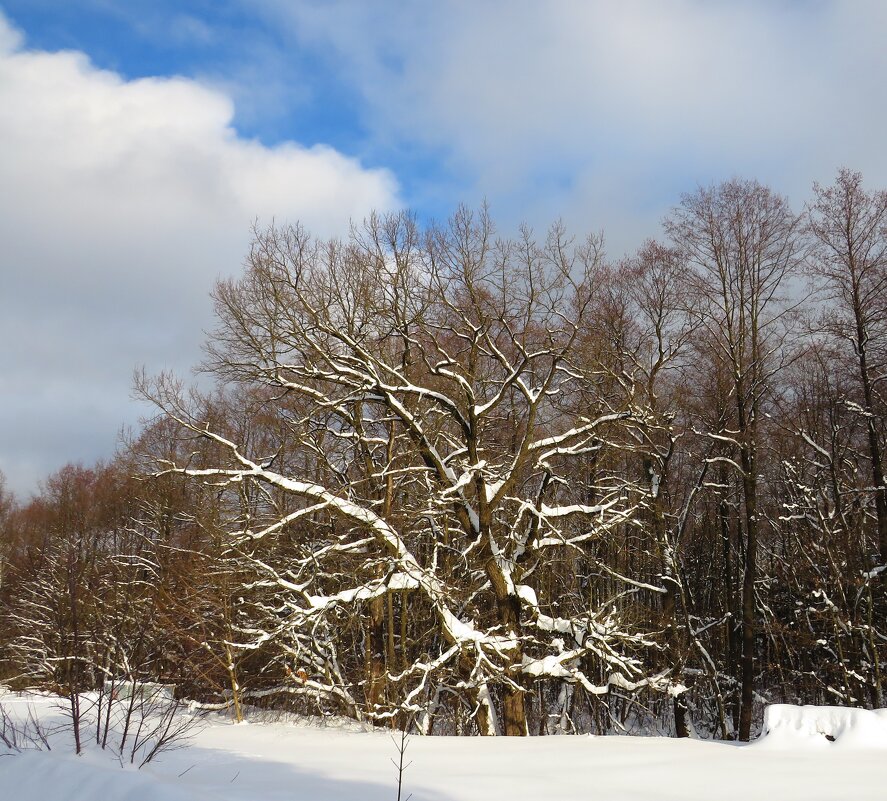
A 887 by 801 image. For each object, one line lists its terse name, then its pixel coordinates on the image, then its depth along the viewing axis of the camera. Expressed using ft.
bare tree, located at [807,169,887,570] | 52.26
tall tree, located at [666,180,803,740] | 54.19
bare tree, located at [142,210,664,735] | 44.19
